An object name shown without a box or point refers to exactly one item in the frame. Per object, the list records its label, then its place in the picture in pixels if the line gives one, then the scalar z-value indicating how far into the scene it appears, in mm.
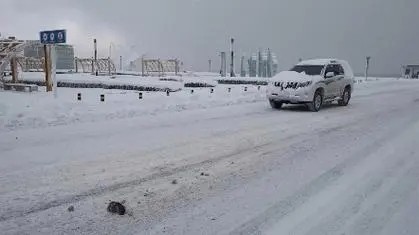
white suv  15266
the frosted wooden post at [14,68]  26141
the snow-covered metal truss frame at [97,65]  52356
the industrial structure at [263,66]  76750
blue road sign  16516
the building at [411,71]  76062
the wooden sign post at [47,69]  23203
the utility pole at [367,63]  54919
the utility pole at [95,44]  50203
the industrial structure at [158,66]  54531
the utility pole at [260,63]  77812
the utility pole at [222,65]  56562
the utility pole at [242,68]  76606
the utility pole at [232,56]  42938
